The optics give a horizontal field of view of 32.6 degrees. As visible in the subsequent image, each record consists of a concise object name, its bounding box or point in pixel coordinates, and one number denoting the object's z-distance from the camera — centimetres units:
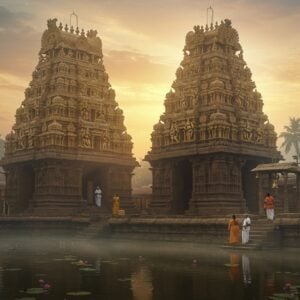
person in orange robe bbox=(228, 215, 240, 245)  2569
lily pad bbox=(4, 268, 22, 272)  1617
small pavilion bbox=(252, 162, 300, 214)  2942
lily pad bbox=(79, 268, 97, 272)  1603
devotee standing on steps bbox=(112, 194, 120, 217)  3678
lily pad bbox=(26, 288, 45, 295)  1172
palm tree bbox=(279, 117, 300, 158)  9938
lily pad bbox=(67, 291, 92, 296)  1150
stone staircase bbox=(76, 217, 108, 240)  3450
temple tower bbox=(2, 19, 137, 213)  4181
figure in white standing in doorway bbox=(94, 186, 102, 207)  4181
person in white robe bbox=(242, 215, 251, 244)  2566
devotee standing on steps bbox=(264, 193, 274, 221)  2780
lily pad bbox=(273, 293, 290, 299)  1107
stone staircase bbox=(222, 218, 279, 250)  2508
